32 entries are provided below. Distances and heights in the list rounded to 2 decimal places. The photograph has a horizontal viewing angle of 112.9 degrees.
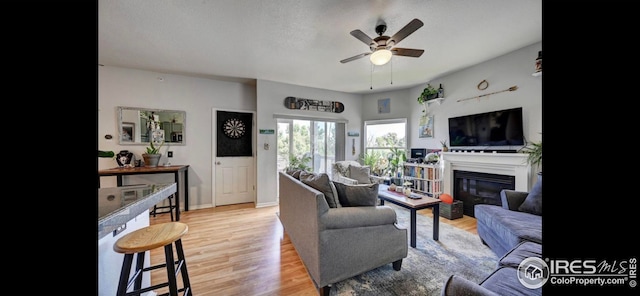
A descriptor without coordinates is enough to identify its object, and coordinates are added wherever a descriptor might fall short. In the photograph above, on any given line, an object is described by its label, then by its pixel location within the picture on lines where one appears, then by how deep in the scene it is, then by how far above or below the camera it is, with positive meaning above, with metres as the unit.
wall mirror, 3.43 +0.39
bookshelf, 3.75 -0.56
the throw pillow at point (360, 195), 1.88 -0.42
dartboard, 4.06 +0.40
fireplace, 2.78 -0.40
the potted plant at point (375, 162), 4.72 -0.32
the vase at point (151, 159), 3.32 -0.17
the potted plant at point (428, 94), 3.89 +0.99
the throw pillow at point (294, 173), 2.41 -0.30
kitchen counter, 0.91 -0.29
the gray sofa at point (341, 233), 1.62 -0.70
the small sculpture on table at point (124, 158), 3.31 -0.15
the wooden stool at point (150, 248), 1.05 -0.49
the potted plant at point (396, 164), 4.28 -0.33
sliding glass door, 4.90 +0.07
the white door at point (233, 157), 4.01 -0.17
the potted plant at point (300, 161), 4.85 -0.31
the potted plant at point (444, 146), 3.75 +0.02
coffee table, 2.35 -0.64
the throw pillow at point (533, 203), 2.13 -0.56
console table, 2.96 -0.33
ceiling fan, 1.98 +1.05
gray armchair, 3.94 -0.44
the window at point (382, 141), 4.67 +0.16
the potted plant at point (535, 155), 2.60 -0.10
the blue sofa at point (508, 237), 0.81 -0.70
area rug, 1.71 -1.12
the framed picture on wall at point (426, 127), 4.12 +0.41
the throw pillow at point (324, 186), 1.85 -0.34
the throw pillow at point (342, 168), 4.04 -0.39
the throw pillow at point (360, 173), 3.93 -0.48
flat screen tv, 2.88 +0.25
